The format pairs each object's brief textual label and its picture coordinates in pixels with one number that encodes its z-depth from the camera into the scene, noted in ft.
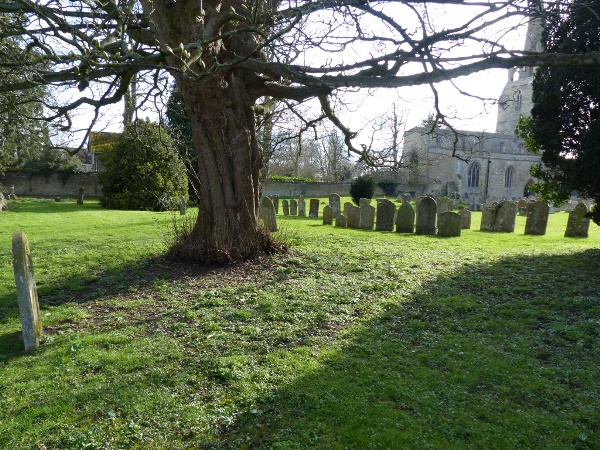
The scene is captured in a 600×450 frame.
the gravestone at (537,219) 46.03
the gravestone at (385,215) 46.42
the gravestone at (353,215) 49.73
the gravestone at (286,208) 73.05
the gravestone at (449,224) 41.70
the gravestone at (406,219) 44.41
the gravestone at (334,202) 63.26
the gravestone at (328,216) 55.62
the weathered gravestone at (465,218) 53.36
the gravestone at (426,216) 43.01
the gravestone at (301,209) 73.27
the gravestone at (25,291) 15.20
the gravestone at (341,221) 51.77
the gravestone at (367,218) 47.78
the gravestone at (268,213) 38.06
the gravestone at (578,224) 43.68
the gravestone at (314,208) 70.44
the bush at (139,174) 76.23
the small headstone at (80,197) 89.42
